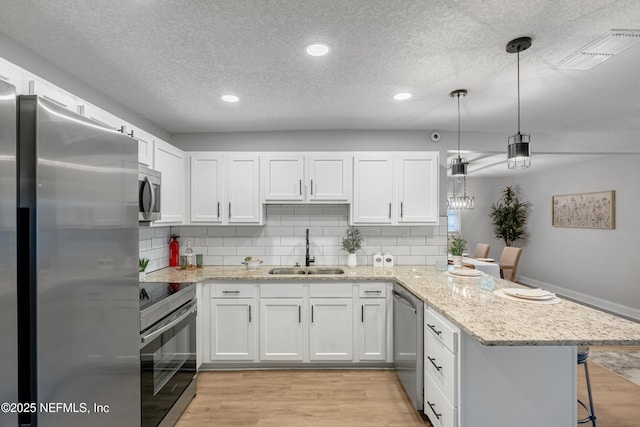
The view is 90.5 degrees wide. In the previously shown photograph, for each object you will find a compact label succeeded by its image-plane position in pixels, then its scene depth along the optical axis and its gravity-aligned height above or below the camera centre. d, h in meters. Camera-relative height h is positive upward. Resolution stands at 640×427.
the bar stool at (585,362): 1.99 -0.95
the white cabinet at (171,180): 2.91 +0.37
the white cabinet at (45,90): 1.54 +0.66
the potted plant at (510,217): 7.02 -0.02
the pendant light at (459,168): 3.29 +0.51
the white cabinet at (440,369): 1.75 -0.93
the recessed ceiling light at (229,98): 2.65 +1.01
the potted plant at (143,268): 2.87 -0.47
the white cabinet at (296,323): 3.06 -1.03
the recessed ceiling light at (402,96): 2.62 +1.01
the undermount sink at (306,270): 3.46 -0.60
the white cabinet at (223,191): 3.44 +0.28
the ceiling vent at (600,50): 1.71 +0.98
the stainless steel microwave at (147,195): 2.00 +0.14
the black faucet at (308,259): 3.59 -0.49
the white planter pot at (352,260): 3.58 -0.50
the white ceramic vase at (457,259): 4.49 -0.67
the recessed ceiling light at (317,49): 1.87 +1.01
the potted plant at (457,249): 4.86 -0.50
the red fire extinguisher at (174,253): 3.62 -0.42
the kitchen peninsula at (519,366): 1.55 -0.79
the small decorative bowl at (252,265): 3.46 -0.53
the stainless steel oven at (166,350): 1.81 -0.89
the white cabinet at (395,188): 3.41 +0.31
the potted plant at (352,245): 3.58 -0.32
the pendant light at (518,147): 1.83 +0.44
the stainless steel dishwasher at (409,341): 2.31 -1.01
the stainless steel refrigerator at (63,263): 0.93 -0.16
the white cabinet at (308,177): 3.43 +0.43
